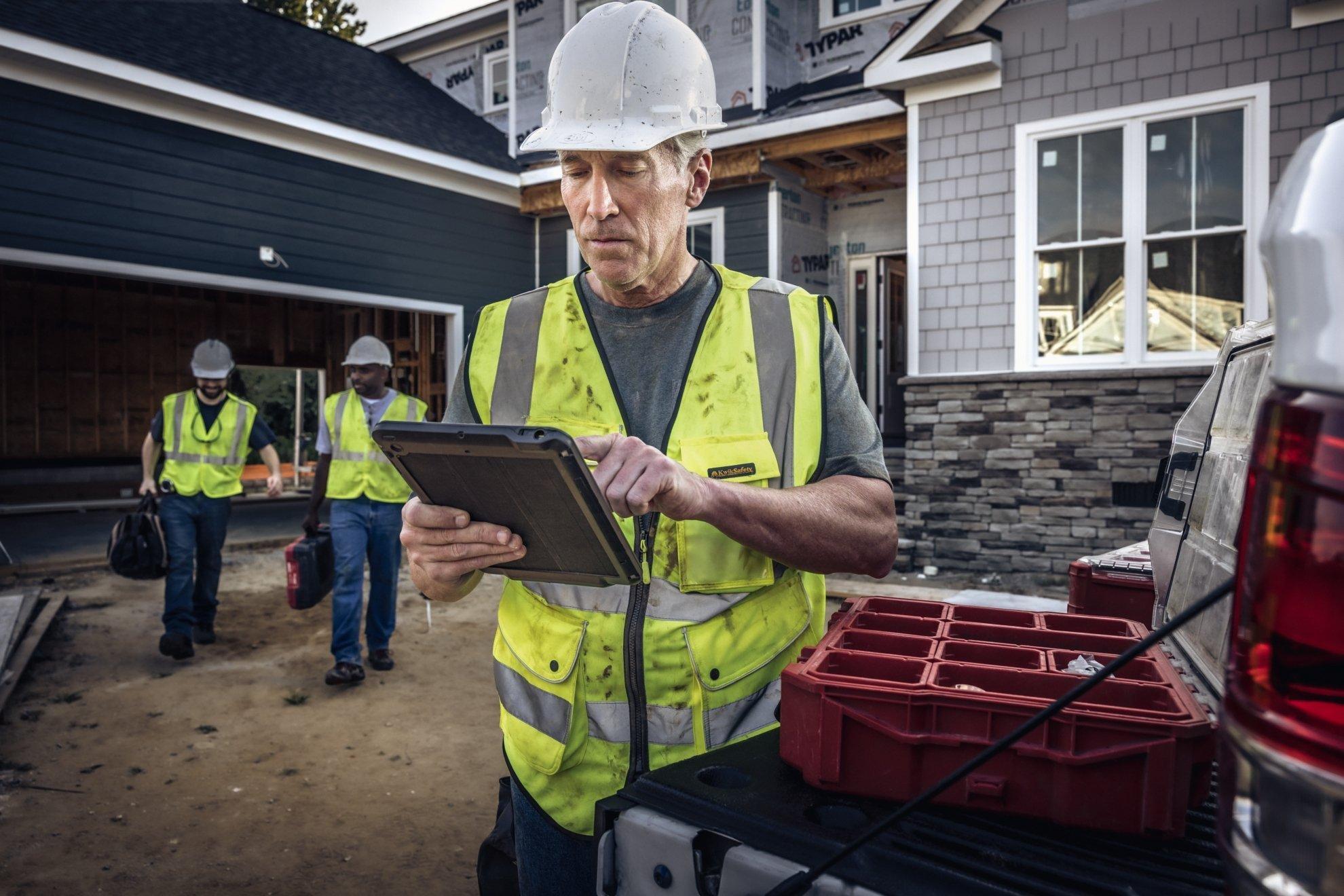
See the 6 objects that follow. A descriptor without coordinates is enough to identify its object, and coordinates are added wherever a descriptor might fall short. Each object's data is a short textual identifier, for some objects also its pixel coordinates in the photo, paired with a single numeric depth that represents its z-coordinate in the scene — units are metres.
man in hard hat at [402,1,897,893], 1.76
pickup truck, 0.70
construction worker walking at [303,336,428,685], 6.31
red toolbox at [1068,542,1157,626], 2.44
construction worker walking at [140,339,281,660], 6.93
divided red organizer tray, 1.15
